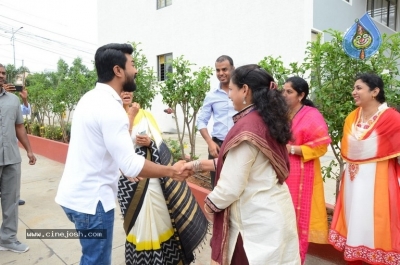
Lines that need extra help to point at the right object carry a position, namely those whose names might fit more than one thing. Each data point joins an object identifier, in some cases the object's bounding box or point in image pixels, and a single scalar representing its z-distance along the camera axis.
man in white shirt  1.62
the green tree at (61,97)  7.66
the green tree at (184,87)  4.77
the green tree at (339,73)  2.90
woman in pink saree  2.56
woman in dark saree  2.45
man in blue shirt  3.34
